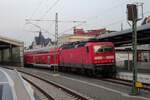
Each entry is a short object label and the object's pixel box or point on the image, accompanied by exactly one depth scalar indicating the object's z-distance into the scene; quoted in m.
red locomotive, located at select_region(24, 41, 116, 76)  34.19
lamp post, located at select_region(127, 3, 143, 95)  19.18
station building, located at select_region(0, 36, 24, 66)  79.56
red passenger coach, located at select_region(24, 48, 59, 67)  50.92
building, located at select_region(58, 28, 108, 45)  111.75
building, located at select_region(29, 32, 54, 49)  132.41
